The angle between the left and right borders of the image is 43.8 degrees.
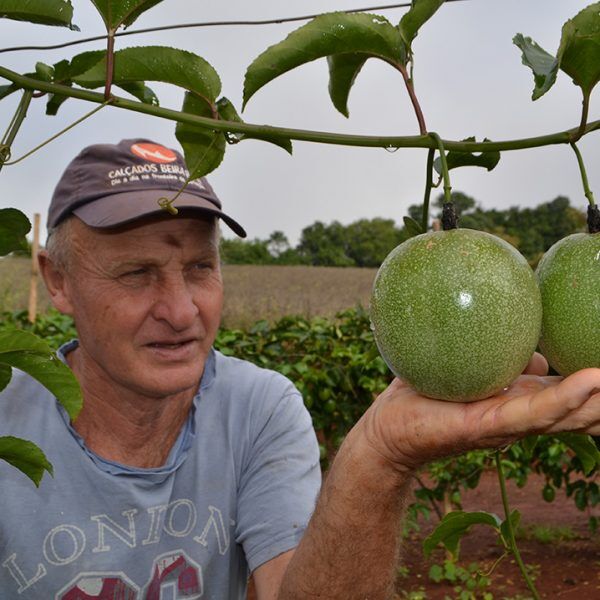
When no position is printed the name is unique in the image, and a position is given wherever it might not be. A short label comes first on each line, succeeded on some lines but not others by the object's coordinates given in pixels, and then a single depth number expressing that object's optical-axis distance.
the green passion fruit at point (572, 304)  0.35
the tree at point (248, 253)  24.81
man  0.65
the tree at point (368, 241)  29.04
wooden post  5.88
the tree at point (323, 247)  25.86
